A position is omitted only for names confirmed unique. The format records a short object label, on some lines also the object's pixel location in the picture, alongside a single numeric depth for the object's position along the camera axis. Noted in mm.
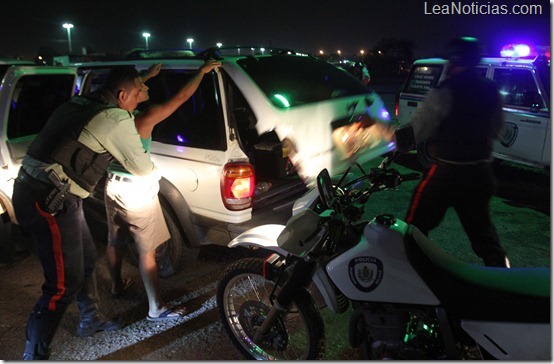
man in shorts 2918
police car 5824
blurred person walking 3006
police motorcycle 1854
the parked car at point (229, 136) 3293
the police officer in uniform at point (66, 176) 2520
